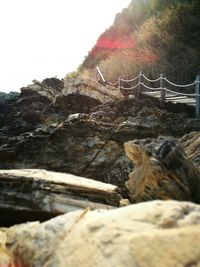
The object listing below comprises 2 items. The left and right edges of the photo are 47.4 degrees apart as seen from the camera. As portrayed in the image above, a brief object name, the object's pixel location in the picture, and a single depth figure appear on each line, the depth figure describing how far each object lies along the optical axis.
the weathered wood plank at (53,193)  2.71
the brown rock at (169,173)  2.37
